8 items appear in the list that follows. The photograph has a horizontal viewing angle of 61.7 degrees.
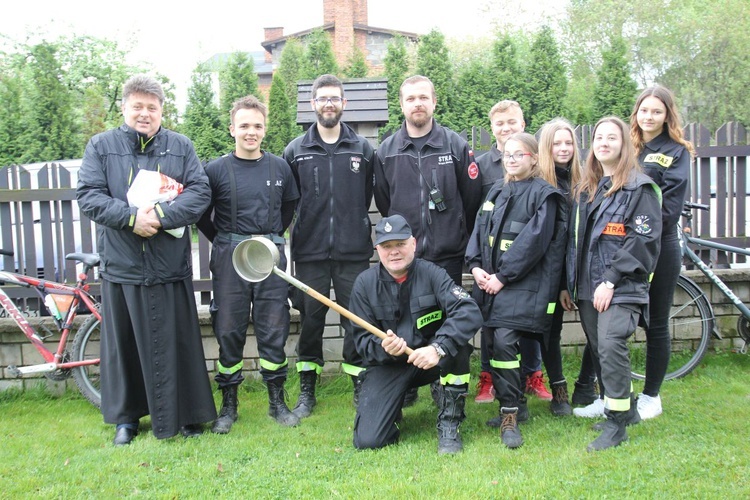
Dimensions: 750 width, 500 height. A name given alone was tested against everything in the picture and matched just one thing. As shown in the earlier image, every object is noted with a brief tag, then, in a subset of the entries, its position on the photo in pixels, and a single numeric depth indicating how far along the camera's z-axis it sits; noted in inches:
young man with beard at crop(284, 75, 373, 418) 192.1
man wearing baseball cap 159.8
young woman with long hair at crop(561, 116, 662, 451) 150.9
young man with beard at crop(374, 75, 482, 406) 187.0
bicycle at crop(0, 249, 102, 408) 206.7
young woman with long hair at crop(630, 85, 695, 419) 164.7
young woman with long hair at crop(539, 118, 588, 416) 174.2
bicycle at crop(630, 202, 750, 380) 217.9
